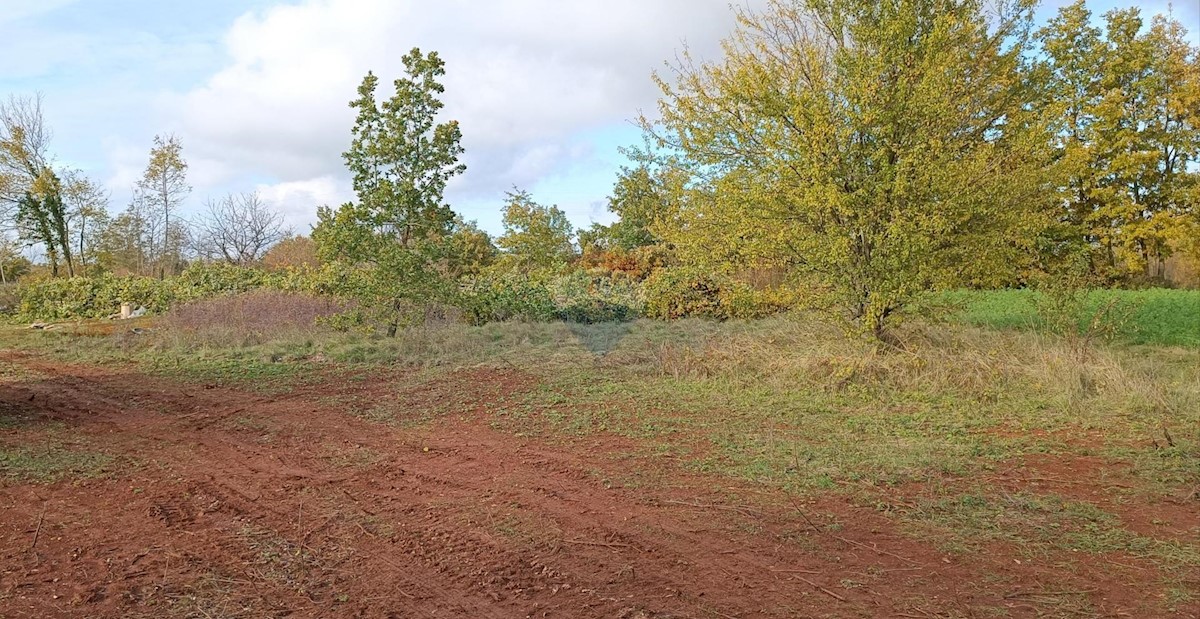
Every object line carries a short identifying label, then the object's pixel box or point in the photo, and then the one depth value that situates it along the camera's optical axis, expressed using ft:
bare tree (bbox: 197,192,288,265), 105.70
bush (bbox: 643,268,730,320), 60.90
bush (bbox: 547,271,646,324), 60.44
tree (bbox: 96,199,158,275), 97.55
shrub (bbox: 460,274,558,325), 52.90
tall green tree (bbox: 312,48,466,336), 42.16
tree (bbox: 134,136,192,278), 100.17
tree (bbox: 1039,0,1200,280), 75.20
